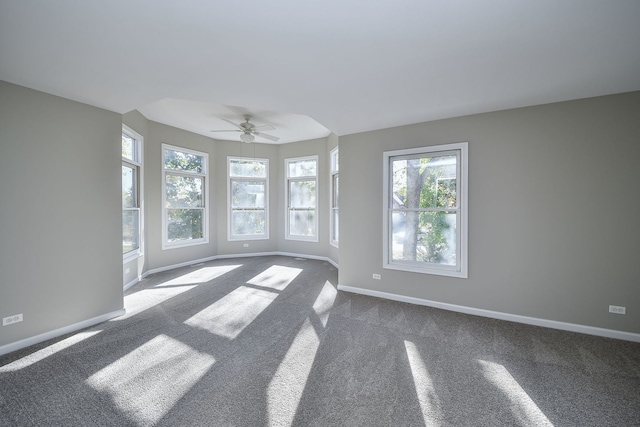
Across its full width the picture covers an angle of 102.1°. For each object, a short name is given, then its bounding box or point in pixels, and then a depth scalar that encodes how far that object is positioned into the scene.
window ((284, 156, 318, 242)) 6.40
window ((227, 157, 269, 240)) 6.45
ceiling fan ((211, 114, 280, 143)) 4.65
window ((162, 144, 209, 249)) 5.24
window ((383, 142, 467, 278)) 3.38
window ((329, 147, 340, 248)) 5.73
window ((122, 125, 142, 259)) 4.16
